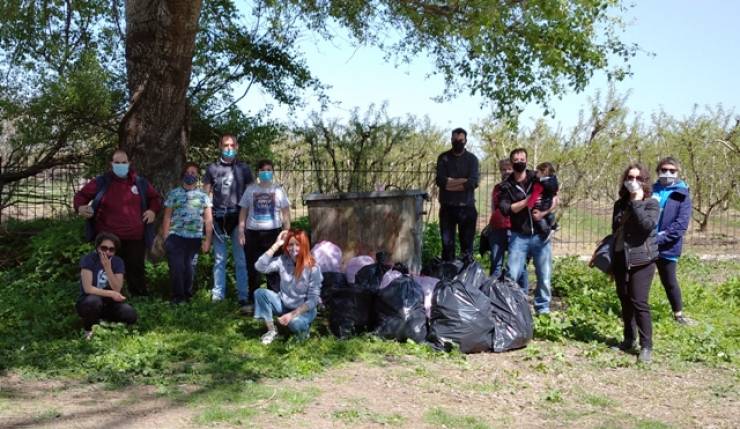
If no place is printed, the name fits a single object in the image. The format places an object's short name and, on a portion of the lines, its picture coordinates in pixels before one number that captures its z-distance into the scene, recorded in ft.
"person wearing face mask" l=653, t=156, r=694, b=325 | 24.14
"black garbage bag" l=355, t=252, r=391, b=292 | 24.70
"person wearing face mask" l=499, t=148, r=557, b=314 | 25.64
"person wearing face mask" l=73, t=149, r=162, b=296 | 26.12
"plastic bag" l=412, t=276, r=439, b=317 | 23.01
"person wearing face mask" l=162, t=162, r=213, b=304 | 26.18
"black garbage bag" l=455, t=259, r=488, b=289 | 23.61
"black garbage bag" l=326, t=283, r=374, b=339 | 22.97
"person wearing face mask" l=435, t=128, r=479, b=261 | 29.27
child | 25.72
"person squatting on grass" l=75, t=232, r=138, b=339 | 22.17
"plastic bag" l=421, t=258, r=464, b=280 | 25.90
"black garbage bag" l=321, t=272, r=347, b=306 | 24.98
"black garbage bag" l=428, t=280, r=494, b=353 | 21.90
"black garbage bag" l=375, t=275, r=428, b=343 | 22.39
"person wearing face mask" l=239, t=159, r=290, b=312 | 25.77
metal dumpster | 29.86
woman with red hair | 22.16
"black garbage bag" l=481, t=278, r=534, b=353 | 22.35
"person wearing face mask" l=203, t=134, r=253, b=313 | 26.78
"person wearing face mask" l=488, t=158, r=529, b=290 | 27.50
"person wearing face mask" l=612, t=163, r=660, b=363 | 20.95
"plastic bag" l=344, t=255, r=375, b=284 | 28.36
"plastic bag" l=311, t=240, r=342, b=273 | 28.19
